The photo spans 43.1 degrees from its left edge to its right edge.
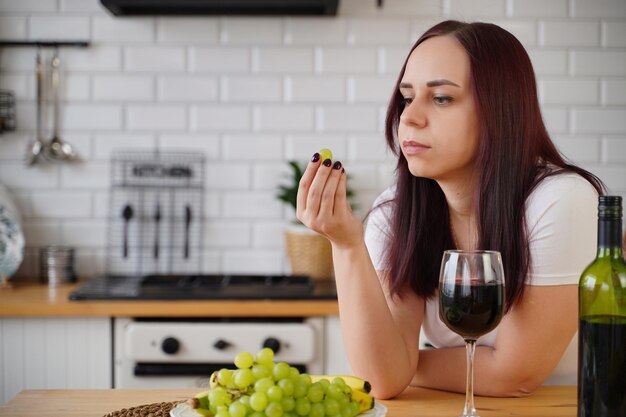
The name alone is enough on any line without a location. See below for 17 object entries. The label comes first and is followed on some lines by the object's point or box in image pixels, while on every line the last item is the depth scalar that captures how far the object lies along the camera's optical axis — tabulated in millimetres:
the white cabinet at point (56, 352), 2516
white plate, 1060
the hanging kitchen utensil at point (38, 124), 2998
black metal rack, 3068
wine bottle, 966
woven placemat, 1138
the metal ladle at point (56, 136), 3021
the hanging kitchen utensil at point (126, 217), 3031
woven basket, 2902
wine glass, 1076
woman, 1381
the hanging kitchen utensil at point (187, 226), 3057
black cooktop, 2516
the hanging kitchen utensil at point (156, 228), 3053
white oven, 2469
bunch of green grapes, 968
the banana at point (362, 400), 1105
